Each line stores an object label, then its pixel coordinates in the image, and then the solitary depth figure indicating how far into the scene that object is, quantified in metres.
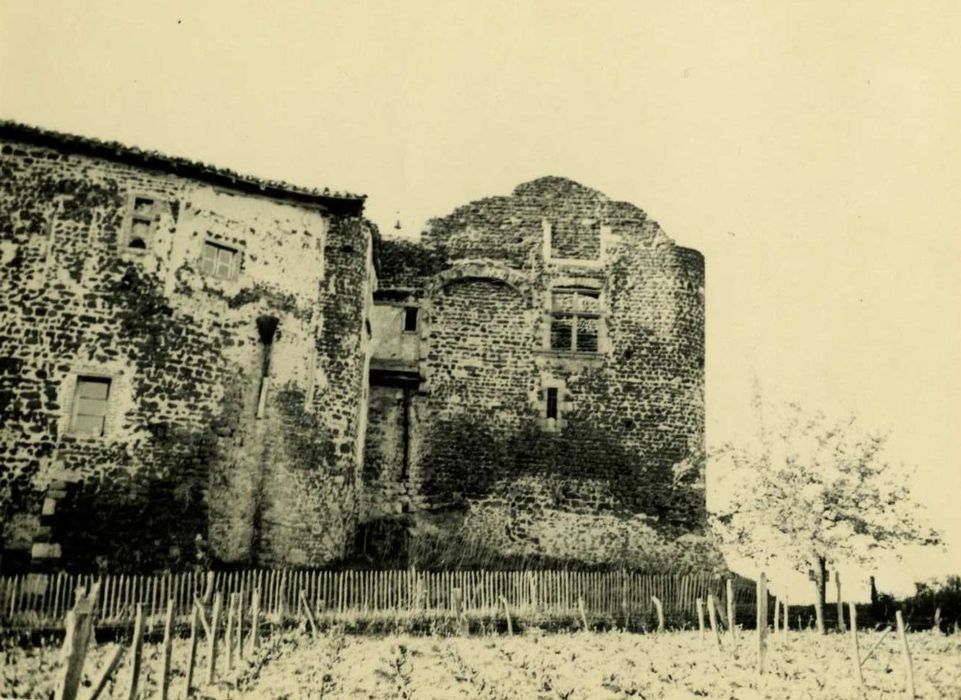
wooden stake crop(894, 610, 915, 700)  11.89
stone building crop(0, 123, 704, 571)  16.86
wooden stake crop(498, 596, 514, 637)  16.64
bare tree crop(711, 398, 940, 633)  20.14
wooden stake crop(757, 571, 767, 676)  13.12
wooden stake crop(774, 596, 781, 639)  18.08
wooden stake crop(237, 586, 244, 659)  12.98
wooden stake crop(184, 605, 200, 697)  10.59
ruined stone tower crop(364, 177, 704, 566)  21.73
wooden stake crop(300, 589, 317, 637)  15.40
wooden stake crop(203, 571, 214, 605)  14.82
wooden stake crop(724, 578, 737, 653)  15.57
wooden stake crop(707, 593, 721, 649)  15.35
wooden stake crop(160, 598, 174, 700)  10.09
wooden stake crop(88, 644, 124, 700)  8.17
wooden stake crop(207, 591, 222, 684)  11.79
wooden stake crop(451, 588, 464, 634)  16.56
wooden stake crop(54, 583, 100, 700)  8.05
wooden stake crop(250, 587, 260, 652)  13.55
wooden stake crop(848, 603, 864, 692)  12.30
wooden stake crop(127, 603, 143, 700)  9.60
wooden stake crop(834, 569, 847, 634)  19.39
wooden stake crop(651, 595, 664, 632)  17.86
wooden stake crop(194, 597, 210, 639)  12.15
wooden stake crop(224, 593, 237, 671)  12.56
